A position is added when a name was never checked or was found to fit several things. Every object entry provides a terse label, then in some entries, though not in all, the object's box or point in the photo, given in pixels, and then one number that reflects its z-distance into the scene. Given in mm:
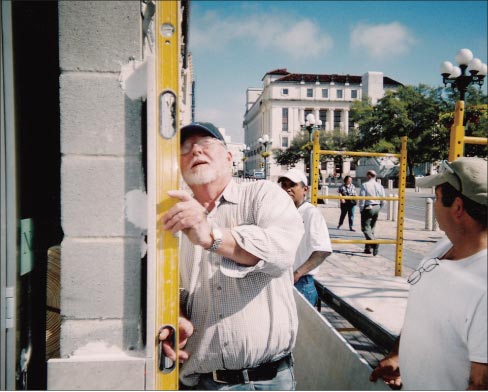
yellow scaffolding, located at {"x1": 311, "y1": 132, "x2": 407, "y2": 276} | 5289
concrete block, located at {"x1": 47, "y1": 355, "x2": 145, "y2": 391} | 1315
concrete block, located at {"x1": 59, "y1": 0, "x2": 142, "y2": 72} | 1308
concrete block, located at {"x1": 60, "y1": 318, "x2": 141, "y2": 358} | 1344
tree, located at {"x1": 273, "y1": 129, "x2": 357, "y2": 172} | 50334
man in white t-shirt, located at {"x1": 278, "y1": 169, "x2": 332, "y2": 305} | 3133
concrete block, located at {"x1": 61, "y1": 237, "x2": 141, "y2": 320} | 1331
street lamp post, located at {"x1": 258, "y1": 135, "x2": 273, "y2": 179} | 24828
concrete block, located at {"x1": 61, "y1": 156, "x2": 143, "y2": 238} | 1325
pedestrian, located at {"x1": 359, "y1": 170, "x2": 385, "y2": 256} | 8578
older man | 1502
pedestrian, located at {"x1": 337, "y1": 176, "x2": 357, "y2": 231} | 10695
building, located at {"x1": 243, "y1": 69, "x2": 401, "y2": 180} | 69688
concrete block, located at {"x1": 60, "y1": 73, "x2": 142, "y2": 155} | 1318
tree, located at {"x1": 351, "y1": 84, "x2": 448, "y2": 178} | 38656
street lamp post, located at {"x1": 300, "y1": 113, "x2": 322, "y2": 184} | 17359
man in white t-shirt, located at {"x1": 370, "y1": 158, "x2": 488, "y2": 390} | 1155
